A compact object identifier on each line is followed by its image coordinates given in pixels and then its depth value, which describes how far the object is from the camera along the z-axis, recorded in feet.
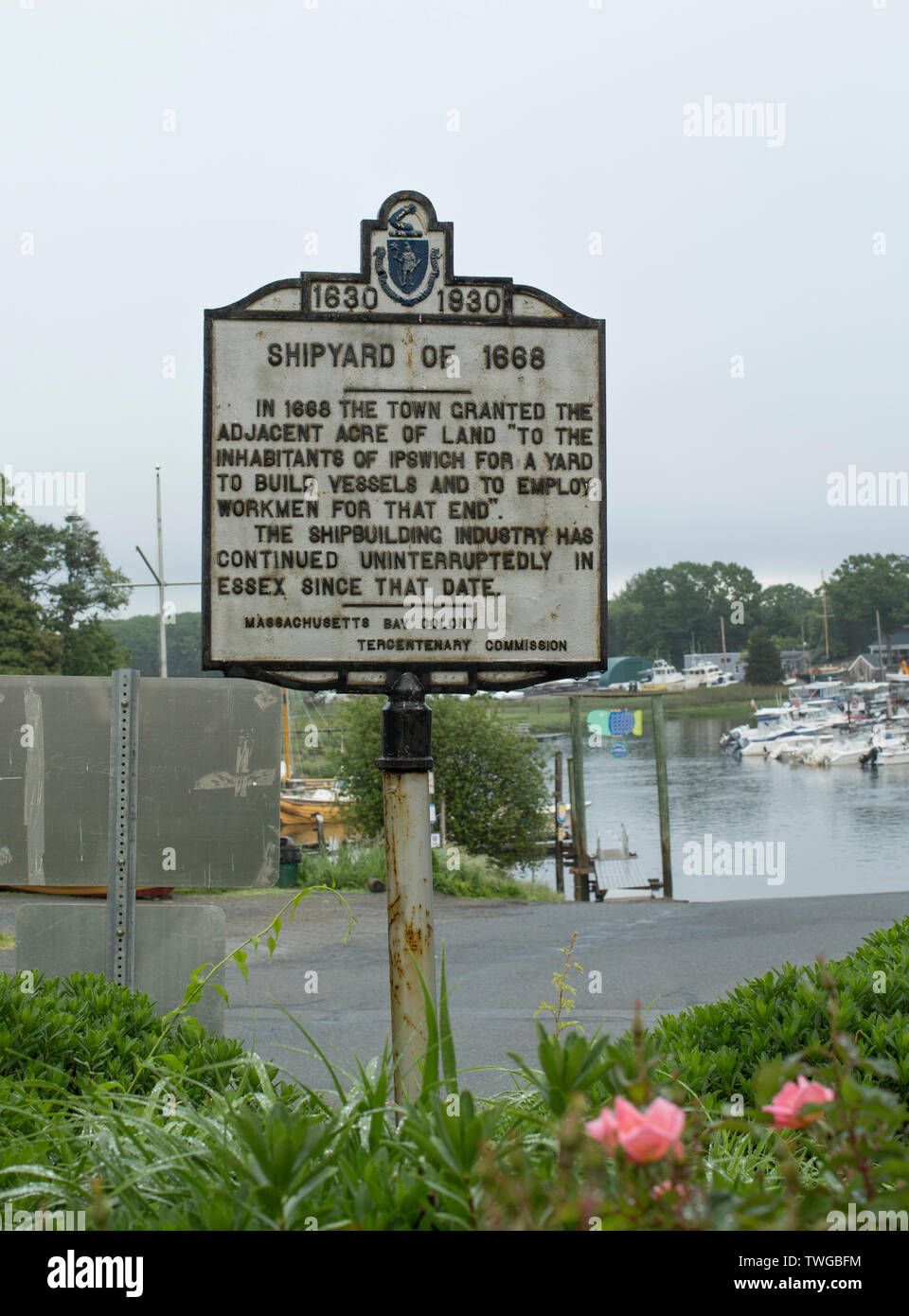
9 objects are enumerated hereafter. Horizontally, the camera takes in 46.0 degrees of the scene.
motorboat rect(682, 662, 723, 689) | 262.06
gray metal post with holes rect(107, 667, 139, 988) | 15.61
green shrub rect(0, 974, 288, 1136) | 10.78
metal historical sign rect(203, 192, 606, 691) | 14.48
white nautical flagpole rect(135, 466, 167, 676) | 104.61
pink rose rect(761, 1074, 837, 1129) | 4.88
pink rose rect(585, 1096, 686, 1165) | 4.24
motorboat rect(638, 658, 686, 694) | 240.94
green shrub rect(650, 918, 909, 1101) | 11.10
